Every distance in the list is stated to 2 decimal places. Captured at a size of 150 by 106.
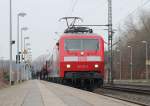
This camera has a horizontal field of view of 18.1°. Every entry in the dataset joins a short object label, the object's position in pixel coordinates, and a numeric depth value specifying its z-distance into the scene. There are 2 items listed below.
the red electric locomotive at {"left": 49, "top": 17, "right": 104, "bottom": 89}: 28.61
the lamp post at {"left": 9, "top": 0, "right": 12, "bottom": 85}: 46.61
